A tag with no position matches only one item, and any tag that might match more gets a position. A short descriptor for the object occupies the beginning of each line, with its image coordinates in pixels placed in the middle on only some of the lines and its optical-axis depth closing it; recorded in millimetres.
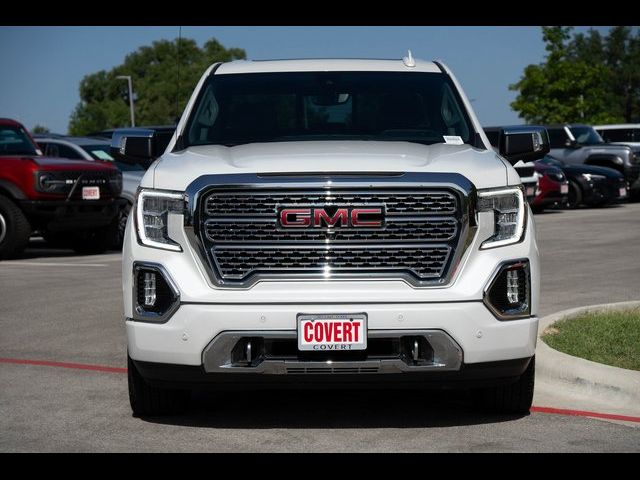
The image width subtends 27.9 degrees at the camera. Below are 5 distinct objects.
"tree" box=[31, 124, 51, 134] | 133325
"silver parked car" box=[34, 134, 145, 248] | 20516
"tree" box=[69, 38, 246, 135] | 106875
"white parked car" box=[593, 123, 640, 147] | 35812
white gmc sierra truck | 6156
